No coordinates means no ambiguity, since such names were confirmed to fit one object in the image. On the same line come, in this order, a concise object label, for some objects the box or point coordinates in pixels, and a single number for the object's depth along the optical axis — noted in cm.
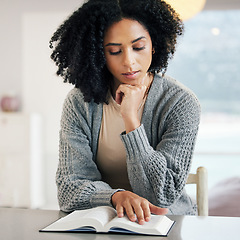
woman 145
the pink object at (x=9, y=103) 448
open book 105
